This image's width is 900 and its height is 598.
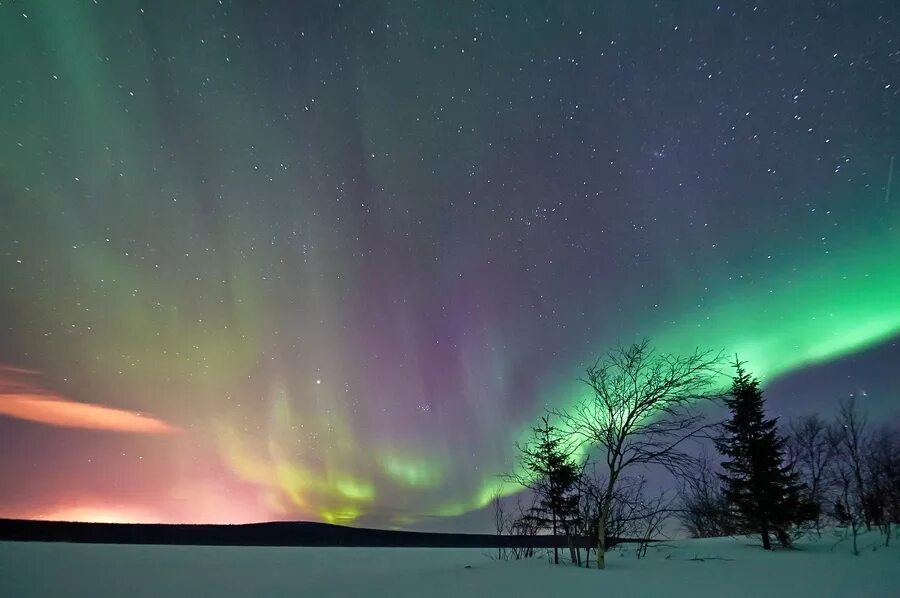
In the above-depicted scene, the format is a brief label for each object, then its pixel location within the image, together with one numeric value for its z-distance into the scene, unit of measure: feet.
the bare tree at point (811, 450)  105.81
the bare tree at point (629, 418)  48.47
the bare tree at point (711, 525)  112.37
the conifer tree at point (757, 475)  79.81
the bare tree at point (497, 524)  68.28
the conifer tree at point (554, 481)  64.95
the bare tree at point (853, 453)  97.76
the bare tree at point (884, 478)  94.01
